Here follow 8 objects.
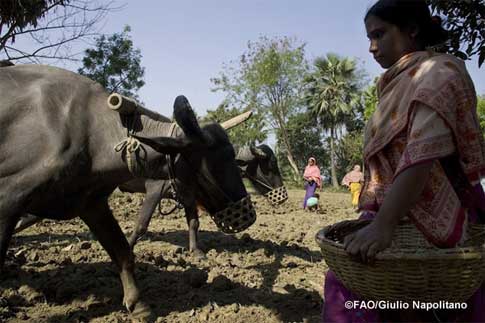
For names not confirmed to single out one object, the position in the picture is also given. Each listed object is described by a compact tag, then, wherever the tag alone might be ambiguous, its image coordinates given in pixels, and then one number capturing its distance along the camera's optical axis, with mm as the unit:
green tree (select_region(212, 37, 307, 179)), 31812
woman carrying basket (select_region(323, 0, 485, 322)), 1546
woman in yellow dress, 13102
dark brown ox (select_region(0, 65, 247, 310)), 3217
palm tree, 37281
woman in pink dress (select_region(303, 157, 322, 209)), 13391
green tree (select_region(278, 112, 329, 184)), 40184
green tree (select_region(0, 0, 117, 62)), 7551
